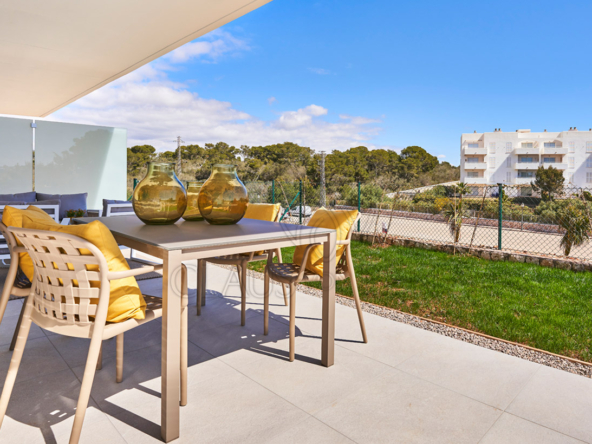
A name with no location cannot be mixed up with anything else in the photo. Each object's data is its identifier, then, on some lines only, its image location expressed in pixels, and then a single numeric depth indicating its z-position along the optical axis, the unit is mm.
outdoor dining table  1374
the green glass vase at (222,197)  2041
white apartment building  50594
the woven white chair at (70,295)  1243
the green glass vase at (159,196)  1999
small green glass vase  2314
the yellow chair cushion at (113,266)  1302
